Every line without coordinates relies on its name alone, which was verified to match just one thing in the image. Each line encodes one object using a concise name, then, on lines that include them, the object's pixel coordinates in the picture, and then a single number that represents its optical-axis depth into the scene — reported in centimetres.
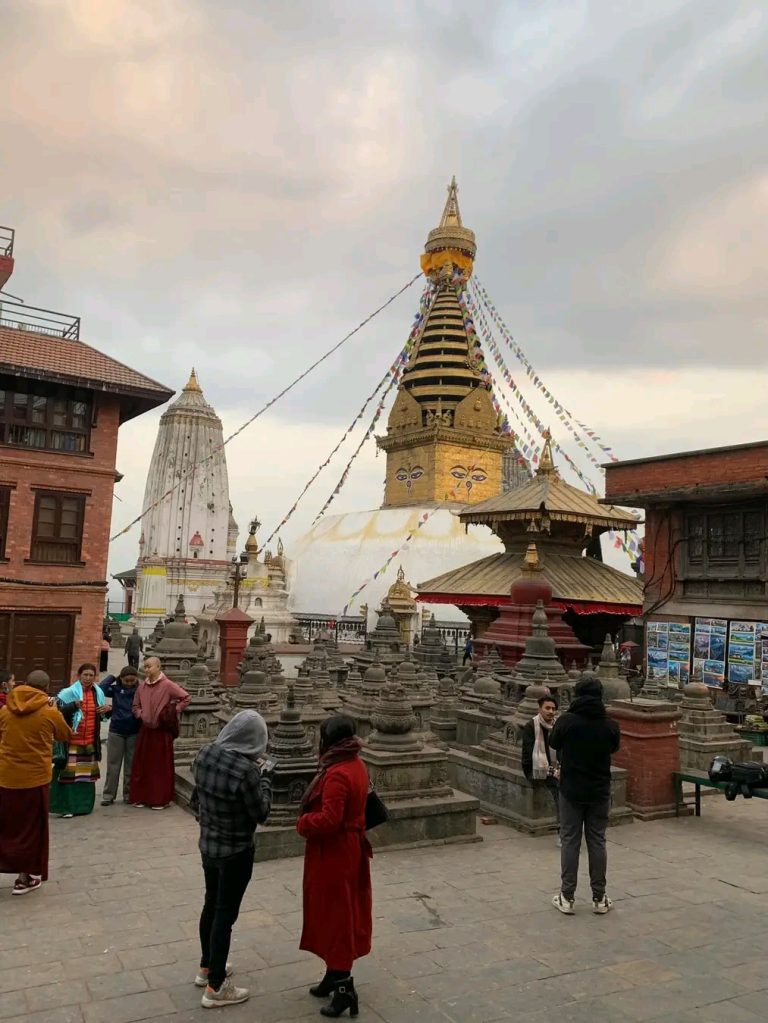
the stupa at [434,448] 3700
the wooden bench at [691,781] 787
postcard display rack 1405
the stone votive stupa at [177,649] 1367
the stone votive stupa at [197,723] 934
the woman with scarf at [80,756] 740
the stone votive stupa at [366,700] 1058
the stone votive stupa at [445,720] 1139
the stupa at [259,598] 2781
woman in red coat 387
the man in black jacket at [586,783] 524
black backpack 652
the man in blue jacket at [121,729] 799
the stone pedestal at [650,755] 809
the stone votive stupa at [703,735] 971
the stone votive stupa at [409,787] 675
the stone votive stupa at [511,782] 742
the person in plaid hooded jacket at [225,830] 390
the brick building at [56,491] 1673
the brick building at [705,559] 1415
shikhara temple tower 4366
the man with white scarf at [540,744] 632
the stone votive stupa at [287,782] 636
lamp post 1999
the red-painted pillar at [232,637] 1875
